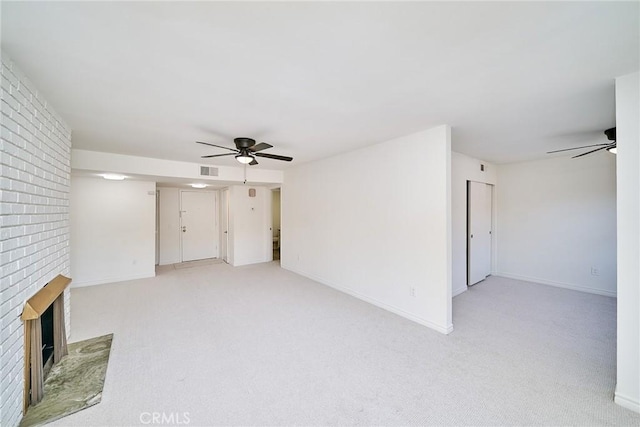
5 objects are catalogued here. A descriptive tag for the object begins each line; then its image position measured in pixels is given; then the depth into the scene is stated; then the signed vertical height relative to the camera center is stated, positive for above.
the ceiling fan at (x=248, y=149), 3.16 +0.80
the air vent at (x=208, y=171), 5.13 +0.86
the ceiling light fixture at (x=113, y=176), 4.55 +0.68
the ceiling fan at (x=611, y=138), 2.94 +0.89
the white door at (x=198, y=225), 7.00 -0.34
